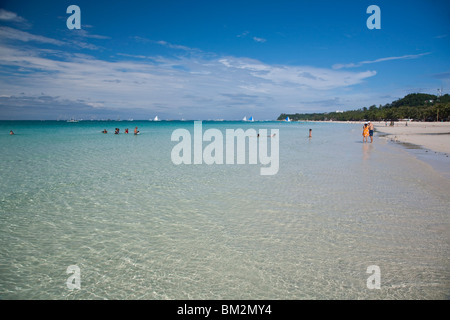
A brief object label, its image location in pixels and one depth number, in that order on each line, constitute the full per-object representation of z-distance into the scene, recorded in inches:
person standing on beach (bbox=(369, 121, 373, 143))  1182.9
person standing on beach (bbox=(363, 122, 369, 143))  1230.1
